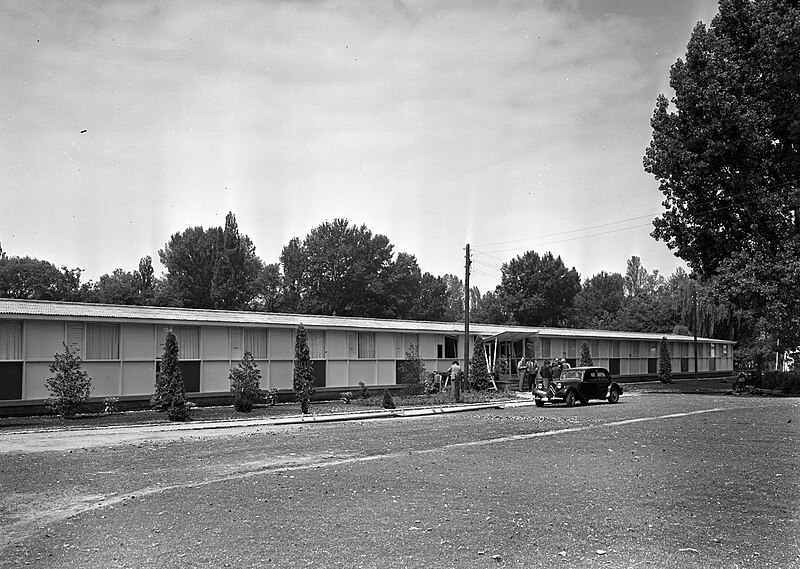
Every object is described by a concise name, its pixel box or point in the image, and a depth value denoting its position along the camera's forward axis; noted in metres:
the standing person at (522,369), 38.94
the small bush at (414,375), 33.84
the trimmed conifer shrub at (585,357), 43.69
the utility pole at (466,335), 35.91
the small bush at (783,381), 39.59
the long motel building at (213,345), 24.45
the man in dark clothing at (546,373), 33.11
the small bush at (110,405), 25.62
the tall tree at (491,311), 90.94
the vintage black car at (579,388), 29.44
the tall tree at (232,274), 74.81
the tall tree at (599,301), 95.12
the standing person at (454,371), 32.66
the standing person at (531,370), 39.12
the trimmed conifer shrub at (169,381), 23.63
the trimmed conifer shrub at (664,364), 49.59
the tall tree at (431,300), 84.00
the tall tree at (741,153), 33.25
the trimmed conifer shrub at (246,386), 26.12
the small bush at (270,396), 29.22
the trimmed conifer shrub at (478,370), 37.41
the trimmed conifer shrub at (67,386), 23.52
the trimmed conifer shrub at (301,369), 27.97
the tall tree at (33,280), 68.12
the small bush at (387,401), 27.65
